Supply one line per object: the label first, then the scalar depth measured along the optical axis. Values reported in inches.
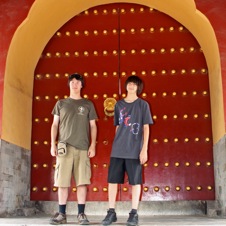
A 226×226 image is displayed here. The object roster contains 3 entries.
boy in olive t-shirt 151.6
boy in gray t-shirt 146.1
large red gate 219.3
